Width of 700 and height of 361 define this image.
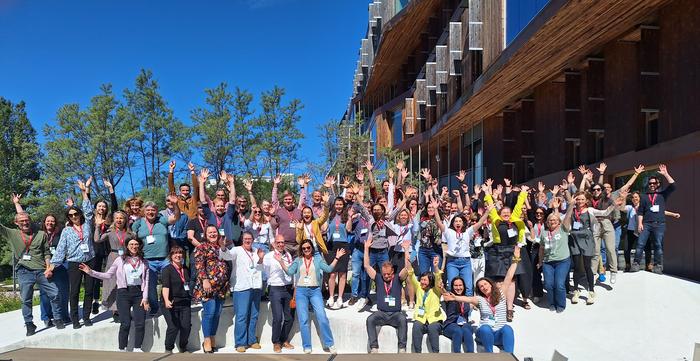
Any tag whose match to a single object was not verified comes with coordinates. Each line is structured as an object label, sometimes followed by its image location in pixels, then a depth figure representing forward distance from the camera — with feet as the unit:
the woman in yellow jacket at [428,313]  27.09
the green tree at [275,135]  115.96
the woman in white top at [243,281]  29.73
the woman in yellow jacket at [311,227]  31.40
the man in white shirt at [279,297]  29.96
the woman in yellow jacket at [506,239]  30.91
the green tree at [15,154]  140.52
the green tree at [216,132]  115.55
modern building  36.73
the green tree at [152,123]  127.13
